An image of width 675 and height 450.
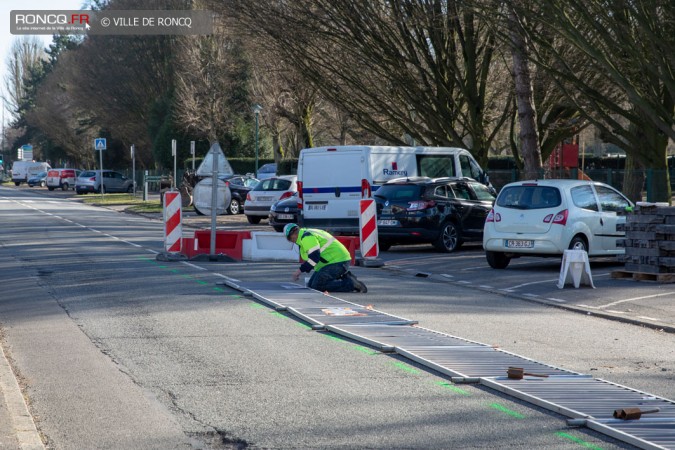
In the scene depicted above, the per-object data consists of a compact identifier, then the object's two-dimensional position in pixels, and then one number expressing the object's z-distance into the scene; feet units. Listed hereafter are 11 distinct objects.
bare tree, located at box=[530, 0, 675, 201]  71.05
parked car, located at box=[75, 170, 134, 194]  230.07
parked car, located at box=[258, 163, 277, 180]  193.24
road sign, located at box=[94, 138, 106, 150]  188.97
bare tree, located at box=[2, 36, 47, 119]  420.36
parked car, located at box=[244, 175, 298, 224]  112.57
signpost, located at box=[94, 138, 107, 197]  188.88
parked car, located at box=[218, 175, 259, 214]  136.46
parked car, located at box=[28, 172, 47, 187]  311.88
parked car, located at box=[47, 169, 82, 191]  265.13
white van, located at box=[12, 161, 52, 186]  324.74
